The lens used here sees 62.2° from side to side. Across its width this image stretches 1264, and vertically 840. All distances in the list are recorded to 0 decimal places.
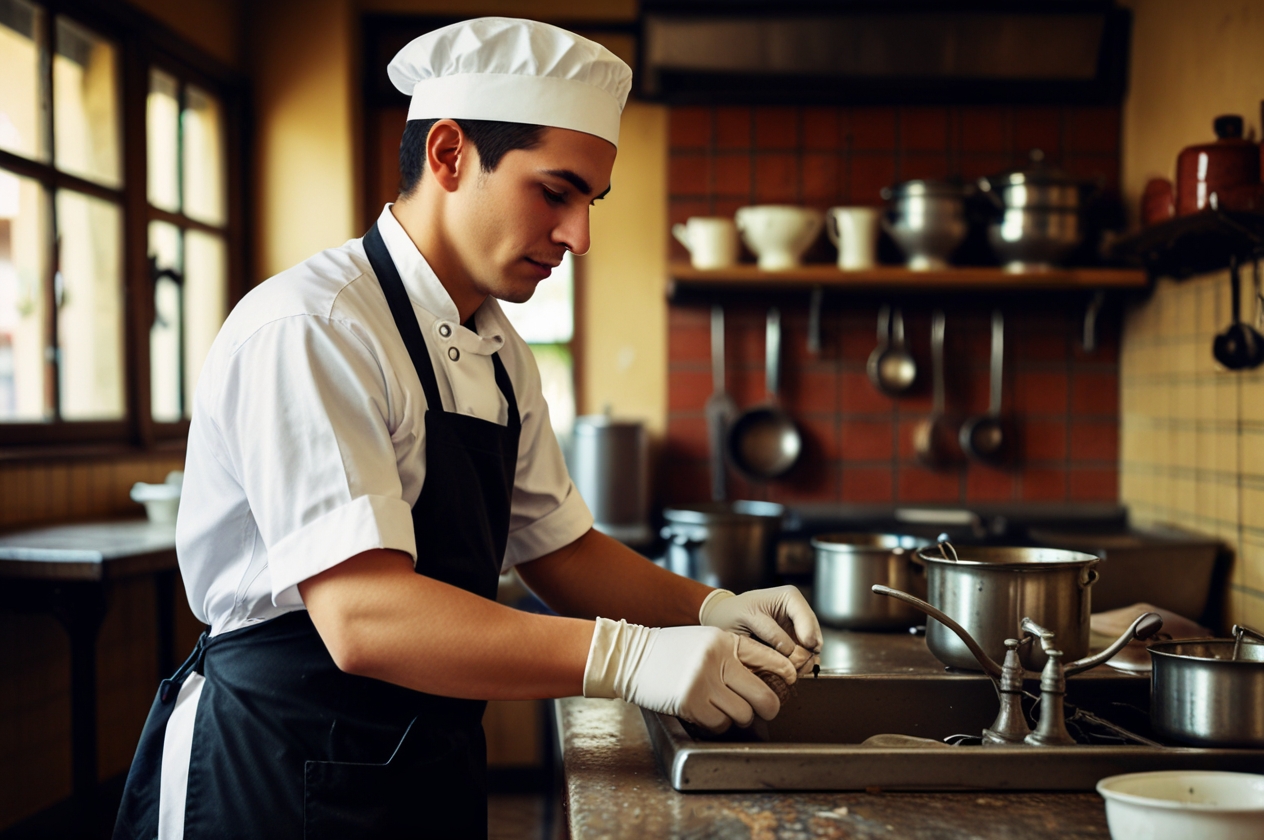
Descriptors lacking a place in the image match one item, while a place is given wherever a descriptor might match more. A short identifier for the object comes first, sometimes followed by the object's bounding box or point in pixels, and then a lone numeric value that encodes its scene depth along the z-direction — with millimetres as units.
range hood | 3283
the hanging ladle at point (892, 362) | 3459
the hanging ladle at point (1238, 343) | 2348
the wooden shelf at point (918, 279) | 3084
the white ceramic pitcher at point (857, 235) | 3184
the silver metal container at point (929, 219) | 3107
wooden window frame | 2773
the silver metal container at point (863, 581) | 1748
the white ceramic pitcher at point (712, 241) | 3193
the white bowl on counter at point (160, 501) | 2775
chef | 1031
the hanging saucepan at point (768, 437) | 3473
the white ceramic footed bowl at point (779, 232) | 3172
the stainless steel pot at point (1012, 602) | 1326
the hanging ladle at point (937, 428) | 3457
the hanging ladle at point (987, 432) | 3457
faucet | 1122
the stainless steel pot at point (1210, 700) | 1051
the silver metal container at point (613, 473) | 3312
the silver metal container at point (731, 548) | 2145
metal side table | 2240
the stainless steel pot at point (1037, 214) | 3039
